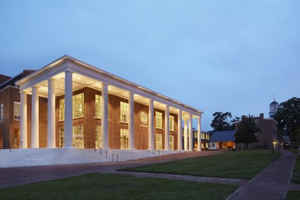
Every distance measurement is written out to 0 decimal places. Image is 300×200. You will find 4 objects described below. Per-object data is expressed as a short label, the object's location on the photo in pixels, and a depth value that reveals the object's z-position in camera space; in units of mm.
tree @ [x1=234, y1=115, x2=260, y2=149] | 51438
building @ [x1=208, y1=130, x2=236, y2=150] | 83181
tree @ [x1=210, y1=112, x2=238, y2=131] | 111938
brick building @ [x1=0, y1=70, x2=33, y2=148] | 37812
